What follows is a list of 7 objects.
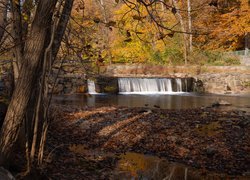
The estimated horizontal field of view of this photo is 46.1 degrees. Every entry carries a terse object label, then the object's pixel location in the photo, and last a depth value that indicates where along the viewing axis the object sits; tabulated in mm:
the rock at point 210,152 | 6521
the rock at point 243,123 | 8992
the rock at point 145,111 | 11185
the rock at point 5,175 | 3053
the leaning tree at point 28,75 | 3363
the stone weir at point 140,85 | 20828
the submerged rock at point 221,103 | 15281
